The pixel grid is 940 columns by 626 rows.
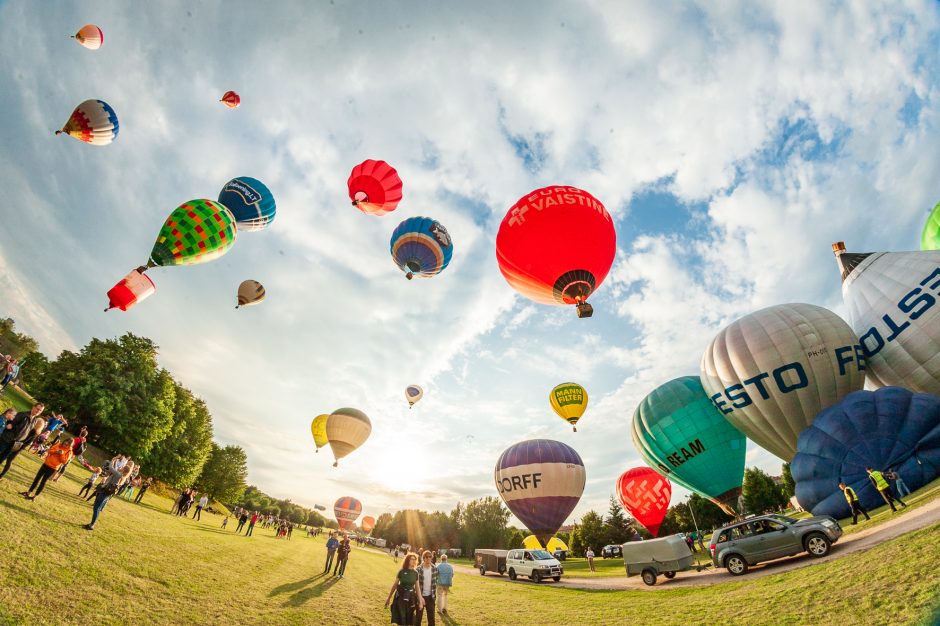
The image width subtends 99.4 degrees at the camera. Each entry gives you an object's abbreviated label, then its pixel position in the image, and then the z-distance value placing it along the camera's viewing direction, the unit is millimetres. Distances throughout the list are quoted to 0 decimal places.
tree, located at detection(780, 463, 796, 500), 55625
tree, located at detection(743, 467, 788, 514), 57938
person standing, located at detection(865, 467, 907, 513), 13723
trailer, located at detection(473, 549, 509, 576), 26562
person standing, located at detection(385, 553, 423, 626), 7395
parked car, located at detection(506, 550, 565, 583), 20688
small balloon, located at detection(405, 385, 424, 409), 37438
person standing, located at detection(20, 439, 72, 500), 10845
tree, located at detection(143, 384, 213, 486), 41125
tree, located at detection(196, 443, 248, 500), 61500
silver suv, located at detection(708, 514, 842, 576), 11180
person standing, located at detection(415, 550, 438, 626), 8695
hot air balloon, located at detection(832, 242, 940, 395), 17828
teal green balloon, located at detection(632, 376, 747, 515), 21562
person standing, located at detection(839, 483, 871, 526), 13992
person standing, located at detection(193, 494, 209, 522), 28328
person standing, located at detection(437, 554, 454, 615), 11141
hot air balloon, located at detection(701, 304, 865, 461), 18500
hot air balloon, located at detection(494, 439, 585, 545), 28688
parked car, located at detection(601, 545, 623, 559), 52031
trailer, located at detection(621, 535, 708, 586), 15836
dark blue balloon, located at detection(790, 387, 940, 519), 15102
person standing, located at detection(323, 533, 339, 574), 16047
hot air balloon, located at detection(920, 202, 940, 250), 21944
